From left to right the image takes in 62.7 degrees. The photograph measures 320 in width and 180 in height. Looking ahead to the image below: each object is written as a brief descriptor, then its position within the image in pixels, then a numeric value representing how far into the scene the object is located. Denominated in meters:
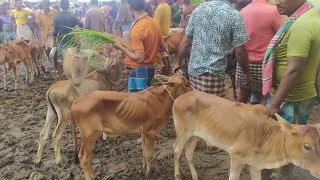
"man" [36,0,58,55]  8.68
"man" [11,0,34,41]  9.91
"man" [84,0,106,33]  6.73
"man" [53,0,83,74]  6.47
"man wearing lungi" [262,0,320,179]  2.28
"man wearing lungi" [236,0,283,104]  3.71
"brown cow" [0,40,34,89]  7.37
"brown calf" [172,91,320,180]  2.26
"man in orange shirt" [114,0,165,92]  3.51
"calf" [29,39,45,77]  8.22
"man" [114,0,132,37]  8.15
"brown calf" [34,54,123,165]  3.78
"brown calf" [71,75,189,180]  3.14
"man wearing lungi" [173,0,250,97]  3.03
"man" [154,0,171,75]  6.61
